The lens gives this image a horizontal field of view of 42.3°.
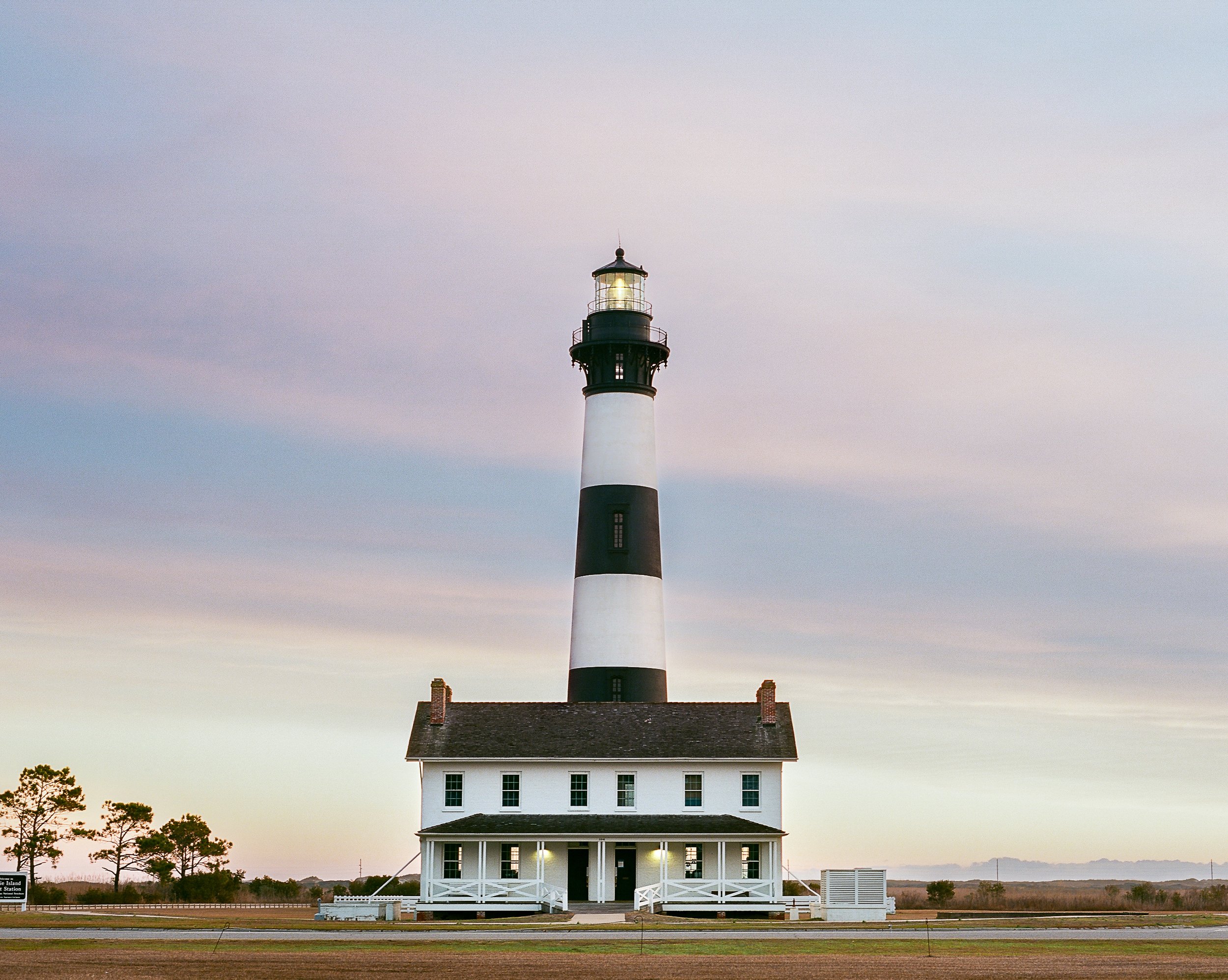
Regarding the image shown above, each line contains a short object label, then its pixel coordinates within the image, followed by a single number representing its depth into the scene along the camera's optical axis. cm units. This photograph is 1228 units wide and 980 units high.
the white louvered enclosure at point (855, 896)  4441
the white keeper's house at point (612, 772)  4828
